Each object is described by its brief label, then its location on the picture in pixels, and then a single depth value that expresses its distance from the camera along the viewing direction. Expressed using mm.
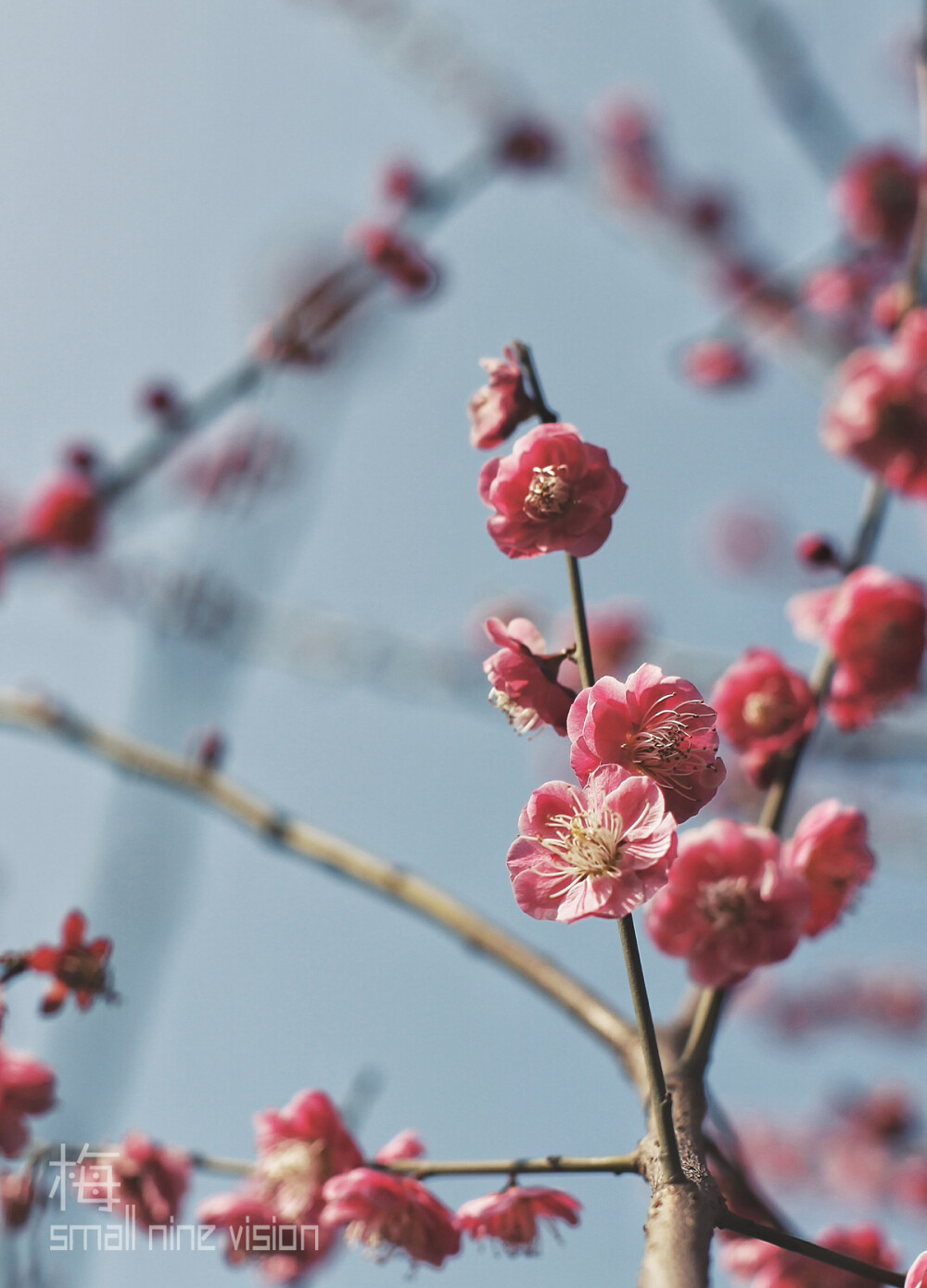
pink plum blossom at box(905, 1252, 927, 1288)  553
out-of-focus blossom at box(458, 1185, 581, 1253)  593
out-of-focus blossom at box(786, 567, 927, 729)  651
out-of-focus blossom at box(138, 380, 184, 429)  831
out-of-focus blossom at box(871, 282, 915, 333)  733
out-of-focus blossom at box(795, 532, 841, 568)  660
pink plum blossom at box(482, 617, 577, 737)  576
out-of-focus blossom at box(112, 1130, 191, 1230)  647
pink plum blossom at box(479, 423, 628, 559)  583
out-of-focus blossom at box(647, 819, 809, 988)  608
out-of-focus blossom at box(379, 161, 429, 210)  1060
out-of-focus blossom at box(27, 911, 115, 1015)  608
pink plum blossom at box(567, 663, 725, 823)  559
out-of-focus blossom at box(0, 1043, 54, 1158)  628
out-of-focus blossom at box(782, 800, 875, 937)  624
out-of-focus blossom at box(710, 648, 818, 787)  640
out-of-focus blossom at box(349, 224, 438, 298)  892
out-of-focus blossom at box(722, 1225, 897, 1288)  620
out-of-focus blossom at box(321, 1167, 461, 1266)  595
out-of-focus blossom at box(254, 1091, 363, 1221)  626
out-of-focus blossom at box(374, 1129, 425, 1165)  618
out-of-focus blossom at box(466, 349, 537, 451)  592
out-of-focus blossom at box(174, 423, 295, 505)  681
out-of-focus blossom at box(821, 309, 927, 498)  713
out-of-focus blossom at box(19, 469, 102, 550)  1036
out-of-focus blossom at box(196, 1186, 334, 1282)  645
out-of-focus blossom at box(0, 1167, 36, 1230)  612
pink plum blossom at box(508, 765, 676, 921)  556
